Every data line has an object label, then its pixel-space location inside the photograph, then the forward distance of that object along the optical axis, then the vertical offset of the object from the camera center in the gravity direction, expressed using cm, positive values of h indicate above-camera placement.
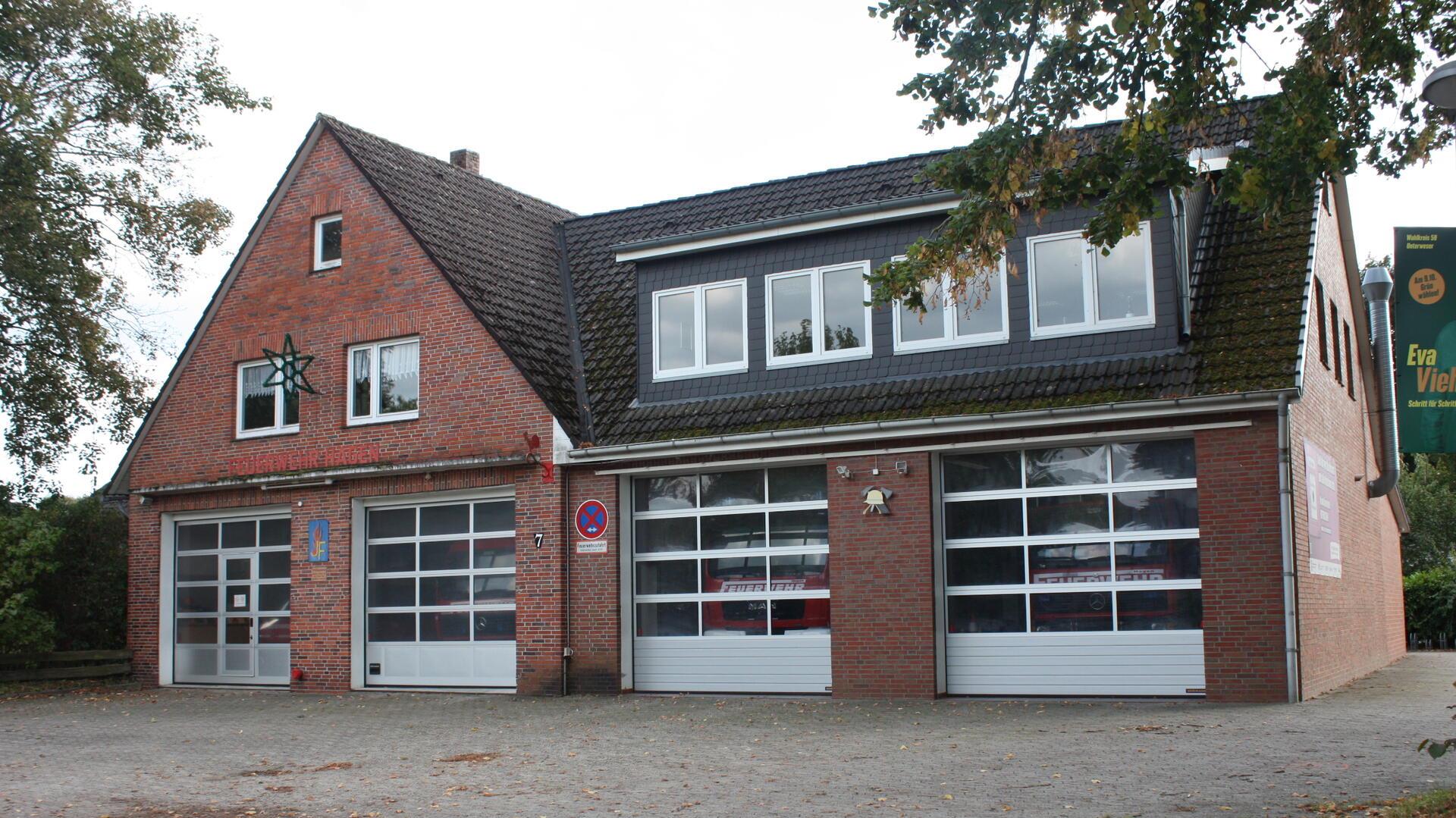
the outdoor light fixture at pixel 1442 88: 743 +248
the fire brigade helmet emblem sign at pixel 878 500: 1556 +55
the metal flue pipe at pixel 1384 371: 1962 +260
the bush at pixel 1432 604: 3084 -148
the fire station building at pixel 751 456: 1441 +116
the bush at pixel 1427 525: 4297 +44
